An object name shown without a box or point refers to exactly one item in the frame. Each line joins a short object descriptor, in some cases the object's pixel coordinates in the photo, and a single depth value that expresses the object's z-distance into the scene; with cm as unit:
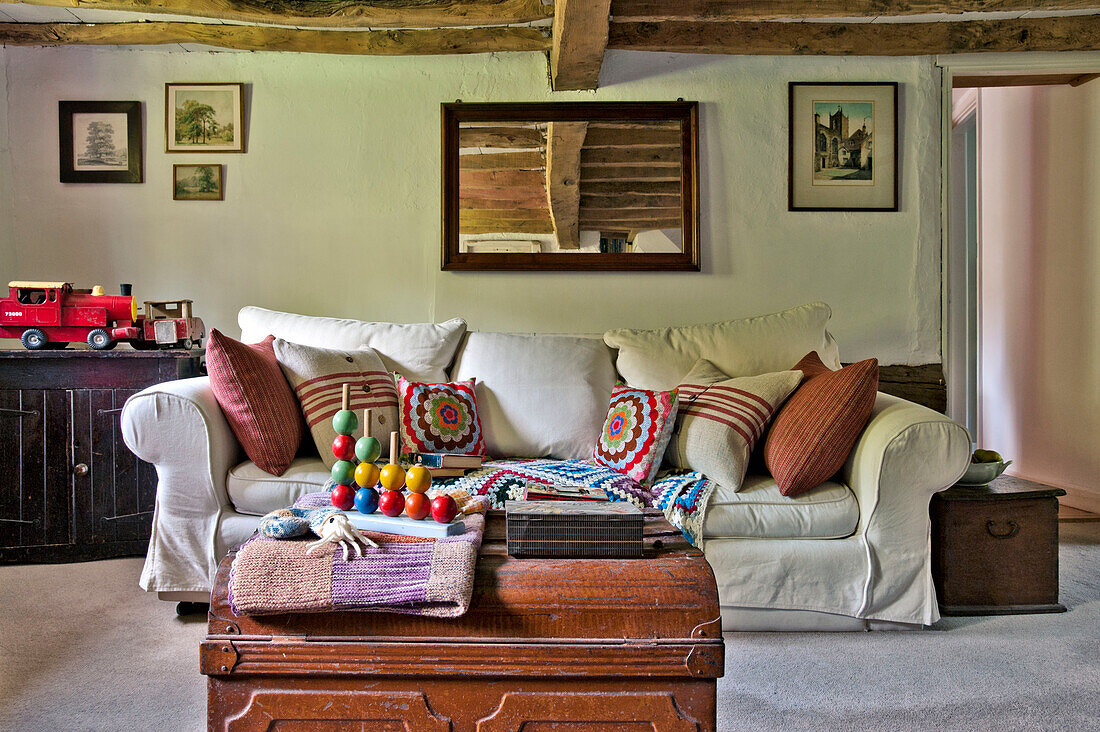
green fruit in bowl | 247
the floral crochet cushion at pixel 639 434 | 242
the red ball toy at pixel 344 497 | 149
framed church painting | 337
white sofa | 216
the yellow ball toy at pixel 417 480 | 145
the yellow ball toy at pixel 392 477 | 145
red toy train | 284
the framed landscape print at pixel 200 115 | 338
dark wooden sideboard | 274
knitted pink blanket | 124
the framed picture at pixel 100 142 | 337
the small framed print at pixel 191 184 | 339
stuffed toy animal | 134
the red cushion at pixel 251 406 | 232
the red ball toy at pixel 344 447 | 149
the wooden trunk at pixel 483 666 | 123
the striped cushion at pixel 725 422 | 228
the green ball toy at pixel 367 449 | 144
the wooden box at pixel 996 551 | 233
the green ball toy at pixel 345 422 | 147
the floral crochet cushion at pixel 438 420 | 253
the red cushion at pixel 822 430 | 220
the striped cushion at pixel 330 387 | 245
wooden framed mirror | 334
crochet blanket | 218
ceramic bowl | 243
